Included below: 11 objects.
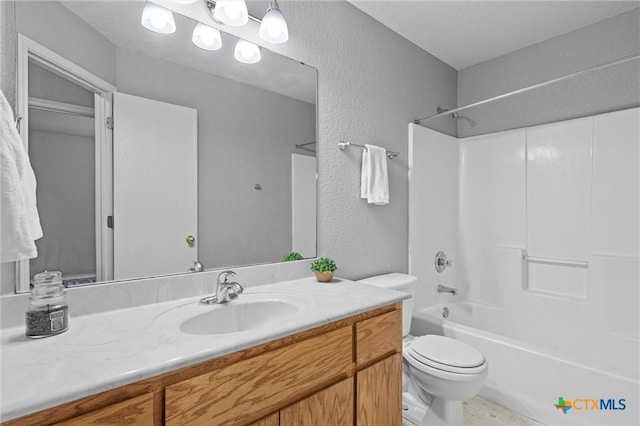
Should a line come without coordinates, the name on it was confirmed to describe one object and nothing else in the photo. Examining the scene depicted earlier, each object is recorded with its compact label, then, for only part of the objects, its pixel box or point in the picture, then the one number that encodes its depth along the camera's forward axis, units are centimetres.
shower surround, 174
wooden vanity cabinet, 67
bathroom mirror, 102
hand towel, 190
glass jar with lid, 83
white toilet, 147
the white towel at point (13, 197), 79
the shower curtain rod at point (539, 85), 158
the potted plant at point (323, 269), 152
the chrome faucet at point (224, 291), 118
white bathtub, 151
